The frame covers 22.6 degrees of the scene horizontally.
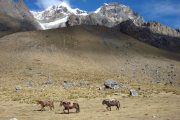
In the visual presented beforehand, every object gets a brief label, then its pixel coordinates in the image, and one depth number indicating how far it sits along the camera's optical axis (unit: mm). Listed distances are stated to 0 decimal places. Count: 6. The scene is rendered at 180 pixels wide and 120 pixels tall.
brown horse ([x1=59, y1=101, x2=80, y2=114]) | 36375
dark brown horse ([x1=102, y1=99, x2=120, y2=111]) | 37562
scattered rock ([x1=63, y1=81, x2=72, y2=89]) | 69381
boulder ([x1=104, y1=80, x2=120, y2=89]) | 67438
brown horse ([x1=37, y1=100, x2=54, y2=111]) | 39191
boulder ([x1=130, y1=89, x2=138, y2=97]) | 54544
